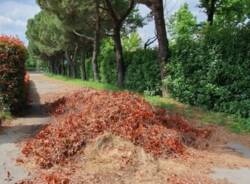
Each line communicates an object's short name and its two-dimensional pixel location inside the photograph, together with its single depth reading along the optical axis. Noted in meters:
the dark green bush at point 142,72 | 10.80
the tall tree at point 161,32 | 9.71
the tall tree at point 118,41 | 13.64
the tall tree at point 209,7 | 15.20
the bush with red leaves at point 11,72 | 6.77
